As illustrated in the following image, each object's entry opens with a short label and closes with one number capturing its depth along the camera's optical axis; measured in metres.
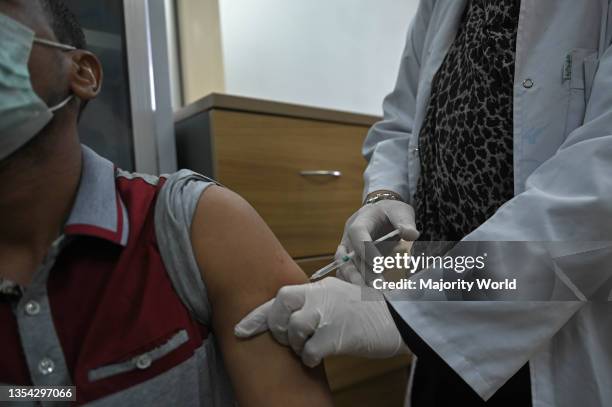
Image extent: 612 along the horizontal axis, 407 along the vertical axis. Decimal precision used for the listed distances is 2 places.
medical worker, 0.60
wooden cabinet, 1.30
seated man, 0.58
